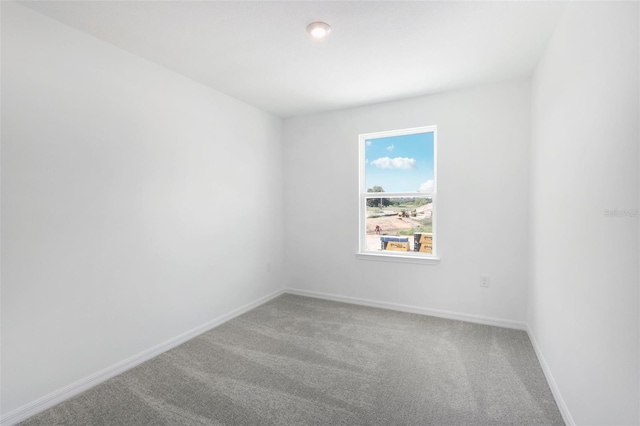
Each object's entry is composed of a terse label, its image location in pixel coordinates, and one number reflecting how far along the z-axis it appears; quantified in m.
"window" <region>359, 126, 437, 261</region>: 3.51
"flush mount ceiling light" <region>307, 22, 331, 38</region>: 2.02
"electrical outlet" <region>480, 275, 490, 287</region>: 3.17
